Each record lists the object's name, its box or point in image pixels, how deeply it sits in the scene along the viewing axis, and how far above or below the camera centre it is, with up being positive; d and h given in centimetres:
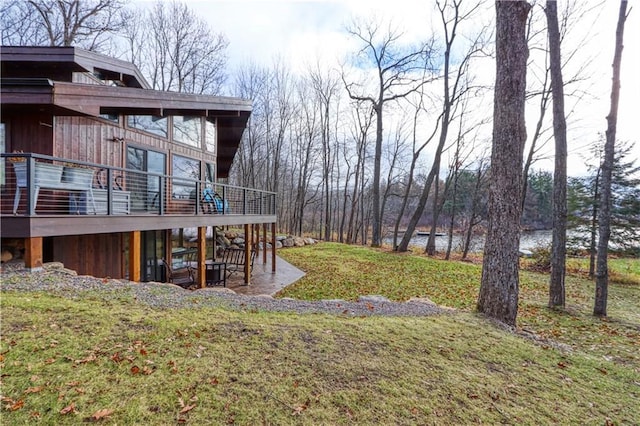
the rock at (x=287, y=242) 1741 -231
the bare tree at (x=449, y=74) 1390 +673
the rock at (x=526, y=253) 1530 -232
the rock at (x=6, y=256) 523 -107
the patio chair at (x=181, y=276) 821 -231
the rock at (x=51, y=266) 483 -116
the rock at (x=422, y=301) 533 -177
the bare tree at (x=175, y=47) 1861 +999
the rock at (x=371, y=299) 524 -173
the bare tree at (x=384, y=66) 1596 +769
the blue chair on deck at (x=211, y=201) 933 +1
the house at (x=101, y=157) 505 +105
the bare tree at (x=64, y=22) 1217 +784
